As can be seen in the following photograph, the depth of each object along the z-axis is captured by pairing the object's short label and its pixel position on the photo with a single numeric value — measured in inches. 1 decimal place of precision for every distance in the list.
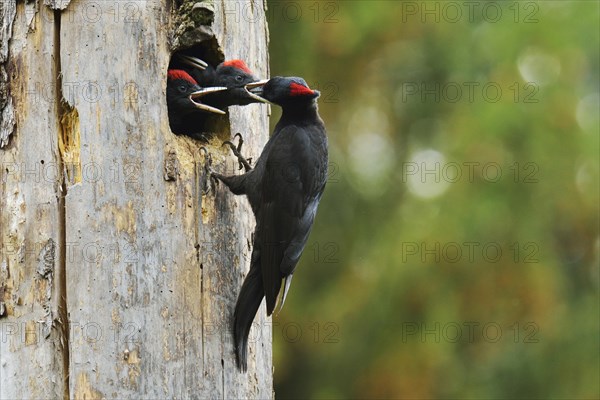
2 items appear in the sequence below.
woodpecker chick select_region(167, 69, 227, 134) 333.1
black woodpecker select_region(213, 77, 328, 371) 296.0
